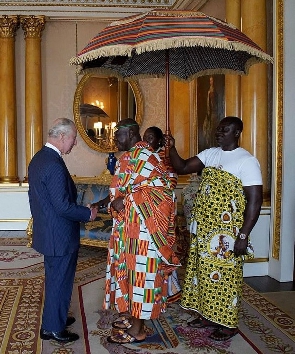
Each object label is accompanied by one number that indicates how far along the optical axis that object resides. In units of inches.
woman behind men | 173.9
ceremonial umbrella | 118.6
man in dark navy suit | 127.9
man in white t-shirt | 134.4
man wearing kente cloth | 131.3
